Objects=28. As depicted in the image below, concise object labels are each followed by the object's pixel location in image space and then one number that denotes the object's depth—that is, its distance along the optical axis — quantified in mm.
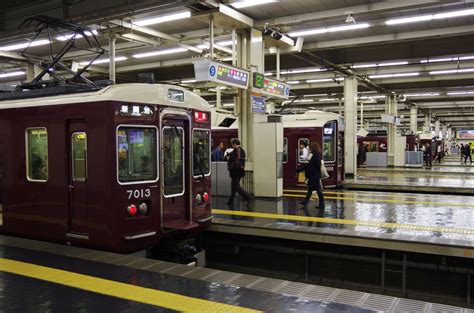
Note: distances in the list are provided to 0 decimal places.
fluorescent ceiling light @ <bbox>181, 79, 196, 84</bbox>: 22711
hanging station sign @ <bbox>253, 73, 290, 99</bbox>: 12375
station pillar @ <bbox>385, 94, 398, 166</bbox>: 28719
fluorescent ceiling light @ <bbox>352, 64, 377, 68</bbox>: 19345
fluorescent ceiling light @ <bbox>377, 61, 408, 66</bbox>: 18444
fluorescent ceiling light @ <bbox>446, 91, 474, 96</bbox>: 28812
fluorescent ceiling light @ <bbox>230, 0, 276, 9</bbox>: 10570
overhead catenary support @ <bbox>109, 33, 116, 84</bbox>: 12605
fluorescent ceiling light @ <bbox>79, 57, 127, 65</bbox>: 18391
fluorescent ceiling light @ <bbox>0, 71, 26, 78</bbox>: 20375
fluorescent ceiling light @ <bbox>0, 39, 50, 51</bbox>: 14367
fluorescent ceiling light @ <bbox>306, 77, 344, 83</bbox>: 22844
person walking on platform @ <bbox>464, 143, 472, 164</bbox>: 33903
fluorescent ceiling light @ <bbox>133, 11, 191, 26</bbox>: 11242
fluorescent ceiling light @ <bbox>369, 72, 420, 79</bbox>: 21641
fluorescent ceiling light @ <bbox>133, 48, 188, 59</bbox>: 16859
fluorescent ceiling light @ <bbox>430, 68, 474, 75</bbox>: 20203
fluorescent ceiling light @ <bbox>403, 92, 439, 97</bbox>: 29656
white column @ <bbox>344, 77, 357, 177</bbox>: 20250
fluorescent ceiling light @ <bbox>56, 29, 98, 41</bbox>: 13395
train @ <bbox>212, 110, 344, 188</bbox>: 14562
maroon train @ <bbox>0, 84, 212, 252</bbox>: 6039
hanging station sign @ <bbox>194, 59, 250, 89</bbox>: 9781
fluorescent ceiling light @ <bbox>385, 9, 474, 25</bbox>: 11595
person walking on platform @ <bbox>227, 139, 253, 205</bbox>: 10625
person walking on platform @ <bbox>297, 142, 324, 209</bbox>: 10359
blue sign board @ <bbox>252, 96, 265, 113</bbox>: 12430
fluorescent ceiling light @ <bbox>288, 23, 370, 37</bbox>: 13203
